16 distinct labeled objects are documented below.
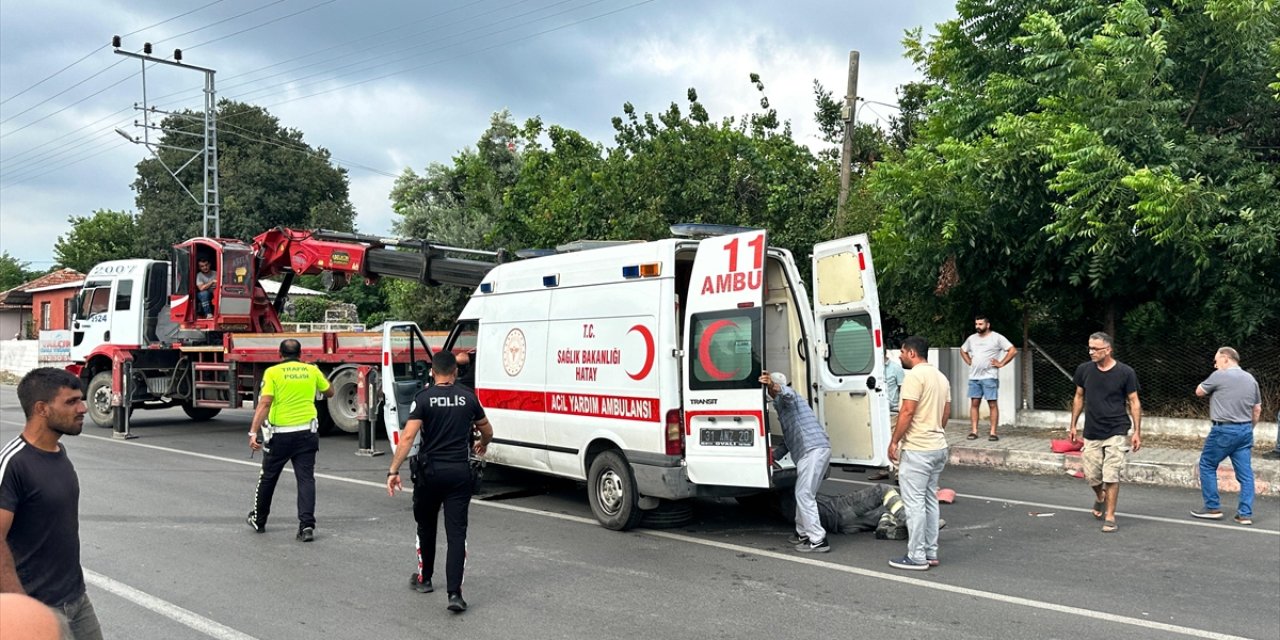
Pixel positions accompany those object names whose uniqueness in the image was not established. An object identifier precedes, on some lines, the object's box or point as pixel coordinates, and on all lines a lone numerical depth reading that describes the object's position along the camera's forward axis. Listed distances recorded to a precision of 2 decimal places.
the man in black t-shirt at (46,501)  3.32
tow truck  14.02
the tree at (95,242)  54.22
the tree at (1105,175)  11.12
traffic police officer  7.84
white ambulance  6.99
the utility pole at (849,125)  16.36
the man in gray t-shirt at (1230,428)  7.96
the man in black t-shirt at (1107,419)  7.80
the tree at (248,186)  47.28
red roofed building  38.31
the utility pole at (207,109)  31.61
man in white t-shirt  12.61
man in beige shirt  6.54
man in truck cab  16.17
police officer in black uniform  5.60
